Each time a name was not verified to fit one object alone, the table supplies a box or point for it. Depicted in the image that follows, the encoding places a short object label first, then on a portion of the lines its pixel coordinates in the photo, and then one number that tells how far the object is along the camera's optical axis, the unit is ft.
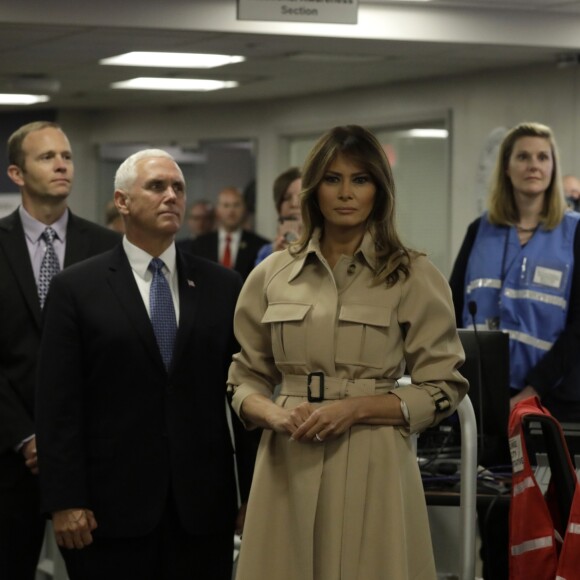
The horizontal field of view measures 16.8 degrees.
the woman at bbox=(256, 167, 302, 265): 27.09
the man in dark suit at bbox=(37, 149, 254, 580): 15.98
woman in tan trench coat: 13.75
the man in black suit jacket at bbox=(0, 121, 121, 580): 18.66
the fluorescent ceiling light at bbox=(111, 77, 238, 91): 58.99
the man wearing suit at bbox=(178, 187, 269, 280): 57.48
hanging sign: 35.85
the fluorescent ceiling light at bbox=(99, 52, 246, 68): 49.51
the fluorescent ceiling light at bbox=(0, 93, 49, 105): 65.44
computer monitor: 18.61
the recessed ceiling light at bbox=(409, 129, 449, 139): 56.83
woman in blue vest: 22.93
